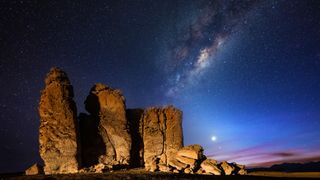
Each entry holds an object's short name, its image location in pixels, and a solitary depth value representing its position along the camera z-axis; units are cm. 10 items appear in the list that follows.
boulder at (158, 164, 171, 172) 2284
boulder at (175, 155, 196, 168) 2402
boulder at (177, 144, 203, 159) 2493
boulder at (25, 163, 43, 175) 2070
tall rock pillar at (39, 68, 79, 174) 2060
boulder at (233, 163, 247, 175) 2491
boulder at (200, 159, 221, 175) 2340
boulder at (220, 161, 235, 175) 2416
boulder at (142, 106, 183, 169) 2777
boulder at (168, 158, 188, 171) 2348
